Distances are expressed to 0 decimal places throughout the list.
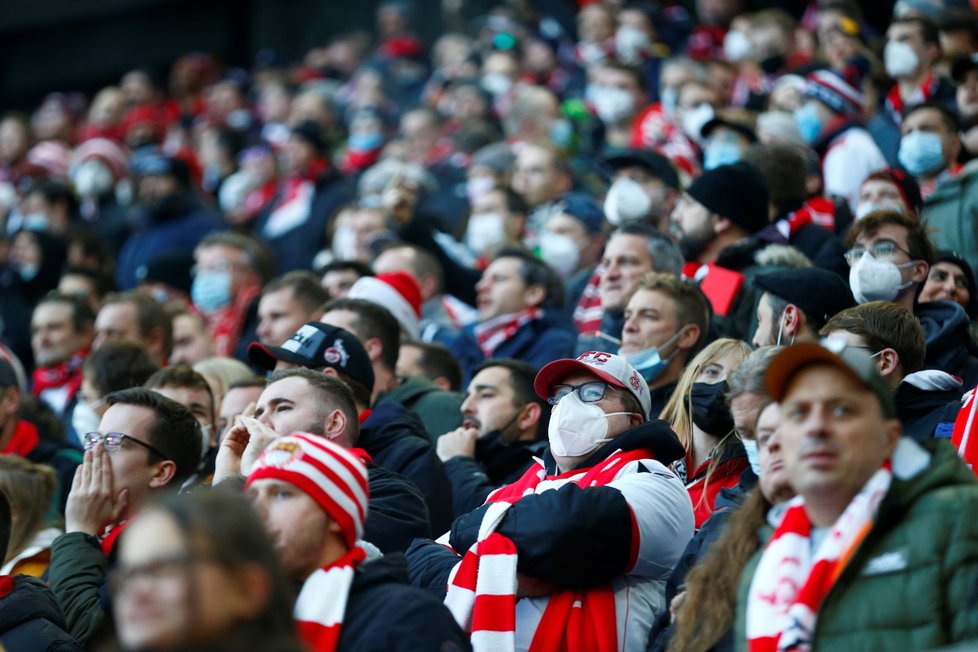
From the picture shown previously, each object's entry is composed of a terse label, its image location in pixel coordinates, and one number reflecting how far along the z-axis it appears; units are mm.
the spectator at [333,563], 8945
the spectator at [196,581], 6773
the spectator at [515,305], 18453
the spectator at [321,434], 11586
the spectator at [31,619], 11180
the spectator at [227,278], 21750
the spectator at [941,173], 17703
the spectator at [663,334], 14641
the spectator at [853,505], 8008
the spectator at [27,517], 14031
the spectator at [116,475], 12437
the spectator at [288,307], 17422
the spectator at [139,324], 18797
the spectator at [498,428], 14508
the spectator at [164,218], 27156
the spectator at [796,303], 13484
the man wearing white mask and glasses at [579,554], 10344
